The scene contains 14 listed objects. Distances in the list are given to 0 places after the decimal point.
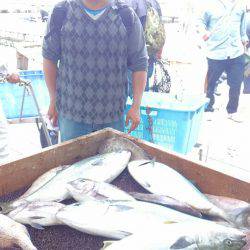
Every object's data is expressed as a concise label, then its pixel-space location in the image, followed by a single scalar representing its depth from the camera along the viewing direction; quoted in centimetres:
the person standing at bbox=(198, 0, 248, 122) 644
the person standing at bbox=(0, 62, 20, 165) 377
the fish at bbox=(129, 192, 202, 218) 193
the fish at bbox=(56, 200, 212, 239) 172
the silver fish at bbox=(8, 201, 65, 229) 185
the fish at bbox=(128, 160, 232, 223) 200
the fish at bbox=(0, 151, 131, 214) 207
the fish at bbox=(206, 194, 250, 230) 188
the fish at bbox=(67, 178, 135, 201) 200
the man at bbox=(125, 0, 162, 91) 459
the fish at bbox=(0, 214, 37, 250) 170
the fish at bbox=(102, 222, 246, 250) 156
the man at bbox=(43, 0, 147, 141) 283
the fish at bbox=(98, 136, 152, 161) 254
